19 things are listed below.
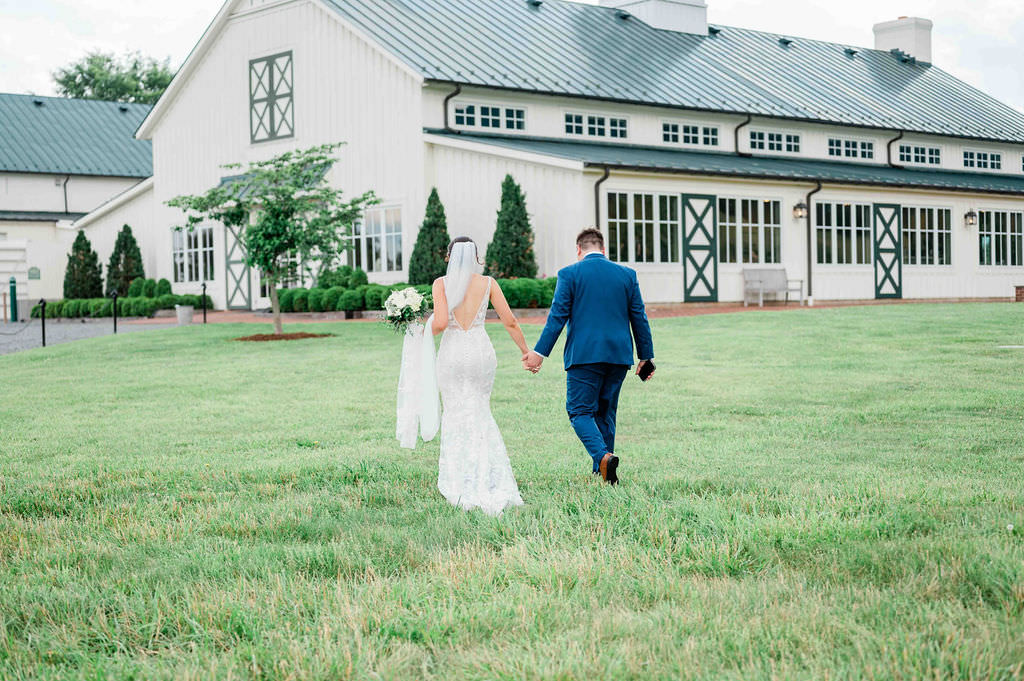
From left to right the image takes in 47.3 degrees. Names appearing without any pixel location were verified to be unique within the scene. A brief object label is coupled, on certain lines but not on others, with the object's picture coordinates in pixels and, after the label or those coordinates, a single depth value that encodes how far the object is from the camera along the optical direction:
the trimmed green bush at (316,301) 27.95
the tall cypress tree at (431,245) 27.33
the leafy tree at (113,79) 69.06
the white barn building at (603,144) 28.23
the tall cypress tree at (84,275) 37.78
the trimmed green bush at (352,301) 26.97
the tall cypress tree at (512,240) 26.14
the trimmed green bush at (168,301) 33.34
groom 7.33
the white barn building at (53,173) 41.75
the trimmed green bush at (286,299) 29.08
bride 6.79
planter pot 28.28
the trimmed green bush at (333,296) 27.62
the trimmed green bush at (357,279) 29.02
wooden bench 29.44
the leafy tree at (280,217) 22.20
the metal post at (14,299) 35.72
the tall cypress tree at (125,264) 37.06
